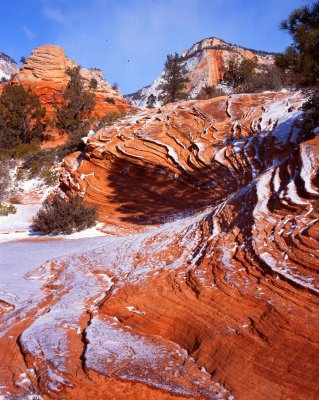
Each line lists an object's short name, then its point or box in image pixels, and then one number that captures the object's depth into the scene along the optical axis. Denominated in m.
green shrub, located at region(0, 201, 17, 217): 11.66
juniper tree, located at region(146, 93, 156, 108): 41.16
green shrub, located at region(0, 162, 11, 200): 14.27
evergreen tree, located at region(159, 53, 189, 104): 31.61
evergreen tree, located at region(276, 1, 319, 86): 9.01
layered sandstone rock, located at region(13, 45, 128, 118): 34.74
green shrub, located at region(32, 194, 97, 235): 9.61
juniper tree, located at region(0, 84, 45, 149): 25.39
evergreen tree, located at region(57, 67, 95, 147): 28.95
